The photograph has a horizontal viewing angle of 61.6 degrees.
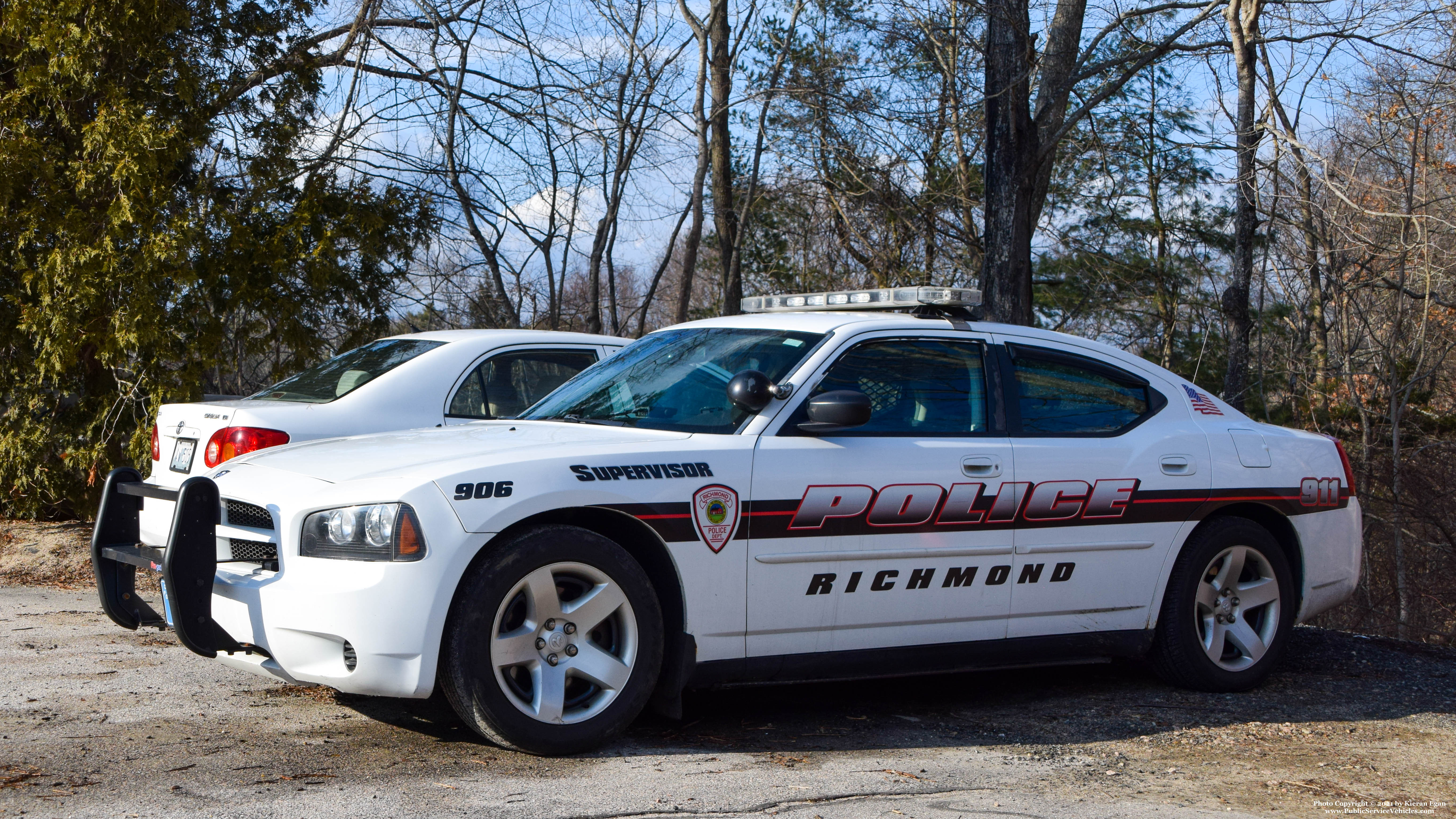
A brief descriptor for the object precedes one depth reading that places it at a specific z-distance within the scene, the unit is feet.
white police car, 13.12
